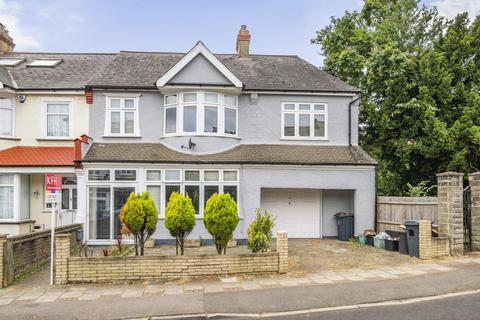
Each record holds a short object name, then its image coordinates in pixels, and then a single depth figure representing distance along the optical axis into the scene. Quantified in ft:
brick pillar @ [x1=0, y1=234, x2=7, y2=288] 33.47
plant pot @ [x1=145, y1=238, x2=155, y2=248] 50.98
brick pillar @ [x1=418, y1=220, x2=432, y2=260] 41.96
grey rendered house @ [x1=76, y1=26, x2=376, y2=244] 52.90
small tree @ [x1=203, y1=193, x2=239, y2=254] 36.65
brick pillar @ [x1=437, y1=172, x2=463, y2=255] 43.32
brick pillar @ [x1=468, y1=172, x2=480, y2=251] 44.68
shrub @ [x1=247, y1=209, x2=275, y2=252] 37.55
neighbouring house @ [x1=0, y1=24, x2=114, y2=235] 55.83
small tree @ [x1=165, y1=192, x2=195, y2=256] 36.60
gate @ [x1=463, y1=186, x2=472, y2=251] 45.42
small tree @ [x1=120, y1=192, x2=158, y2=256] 36.52
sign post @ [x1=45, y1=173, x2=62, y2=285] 34.63
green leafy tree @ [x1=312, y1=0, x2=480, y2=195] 61.77
